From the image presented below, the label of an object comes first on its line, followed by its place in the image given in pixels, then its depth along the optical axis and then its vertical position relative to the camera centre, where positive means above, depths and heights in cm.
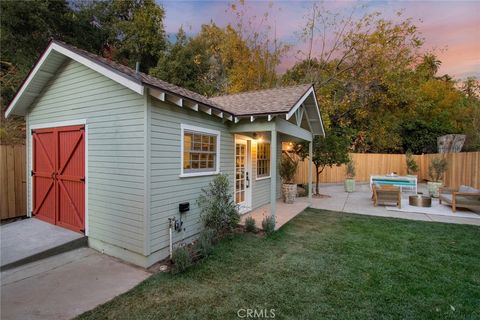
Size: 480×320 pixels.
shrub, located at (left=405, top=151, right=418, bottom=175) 1563 -57
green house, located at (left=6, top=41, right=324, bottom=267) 418 +16
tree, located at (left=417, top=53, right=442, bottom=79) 1481 +629
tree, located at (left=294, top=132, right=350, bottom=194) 1100 +31
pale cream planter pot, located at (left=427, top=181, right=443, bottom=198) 1118 -155
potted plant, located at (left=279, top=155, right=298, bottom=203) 937 -92
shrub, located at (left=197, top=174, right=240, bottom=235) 518 -122
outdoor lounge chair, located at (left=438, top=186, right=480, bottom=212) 771 -147
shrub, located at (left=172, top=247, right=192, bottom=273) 383 -175
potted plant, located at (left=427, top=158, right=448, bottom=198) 1135 -91
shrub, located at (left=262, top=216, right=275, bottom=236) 577 -176
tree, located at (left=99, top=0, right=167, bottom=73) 1581 +867
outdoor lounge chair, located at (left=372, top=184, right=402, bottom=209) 879 -153
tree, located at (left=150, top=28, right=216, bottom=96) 1567 +633
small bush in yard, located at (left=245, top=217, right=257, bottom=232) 591 -178
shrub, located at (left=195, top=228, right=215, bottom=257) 434 -169
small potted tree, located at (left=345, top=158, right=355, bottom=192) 1311 -158
